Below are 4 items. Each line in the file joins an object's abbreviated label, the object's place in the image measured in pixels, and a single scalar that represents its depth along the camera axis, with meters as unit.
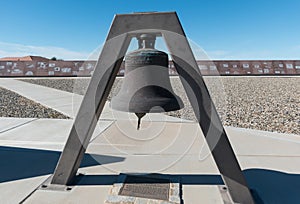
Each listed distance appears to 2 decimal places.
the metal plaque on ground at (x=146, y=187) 1.89
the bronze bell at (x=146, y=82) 1.66
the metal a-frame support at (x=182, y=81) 1.67
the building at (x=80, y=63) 21.59
